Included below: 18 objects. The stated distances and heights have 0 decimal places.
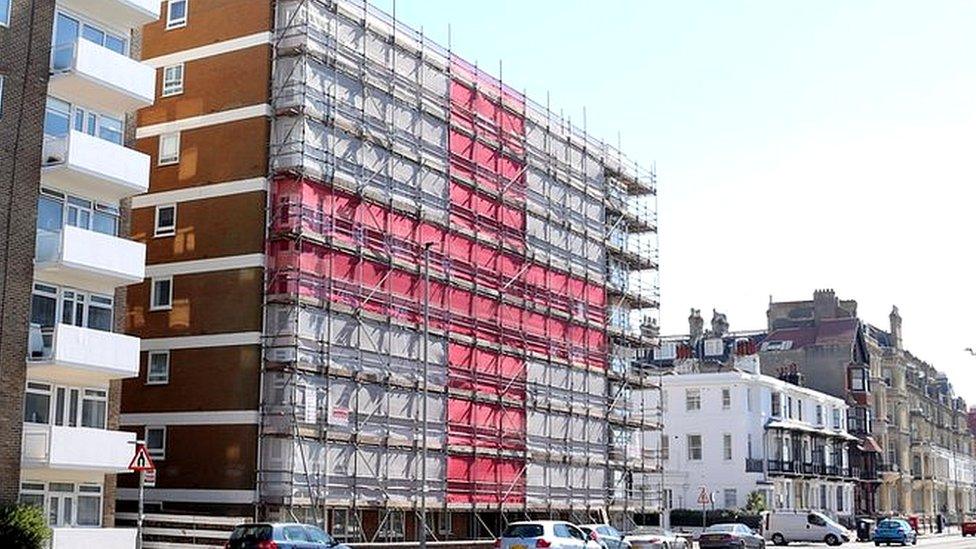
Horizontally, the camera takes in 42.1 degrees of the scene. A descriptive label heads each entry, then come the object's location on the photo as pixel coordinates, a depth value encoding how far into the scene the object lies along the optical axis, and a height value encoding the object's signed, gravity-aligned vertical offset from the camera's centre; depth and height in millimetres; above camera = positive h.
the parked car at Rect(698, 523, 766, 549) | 49031 -2395
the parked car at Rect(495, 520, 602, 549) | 34312 -1717
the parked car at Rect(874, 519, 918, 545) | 70188 -3016
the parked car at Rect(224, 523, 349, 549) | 29406 -1568
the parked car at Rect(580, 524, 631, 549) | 38278 -1907
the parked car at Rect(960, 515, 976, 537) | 92250 -3610
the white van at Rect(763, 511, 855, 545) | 68562 -2760
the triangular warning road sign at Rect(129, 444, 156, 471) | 27078 +121
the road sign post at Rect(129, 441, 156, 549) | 26922 +77
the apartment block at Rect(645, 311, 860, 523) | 76625 +2427
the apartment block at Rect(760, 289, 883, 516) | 100250 +9521
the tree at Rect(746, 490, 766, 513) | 73062 -1546
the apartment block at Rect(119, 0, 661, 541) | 39688 +6362
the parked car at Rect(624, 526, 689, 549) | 42844 -2197
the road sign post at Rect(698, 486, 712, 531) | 54659 -987
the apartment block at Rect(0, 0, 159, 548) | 32344 +5668
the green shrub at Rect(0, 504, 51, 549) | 29719 -1447
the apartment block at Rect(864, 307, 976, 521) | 110562 +4160
